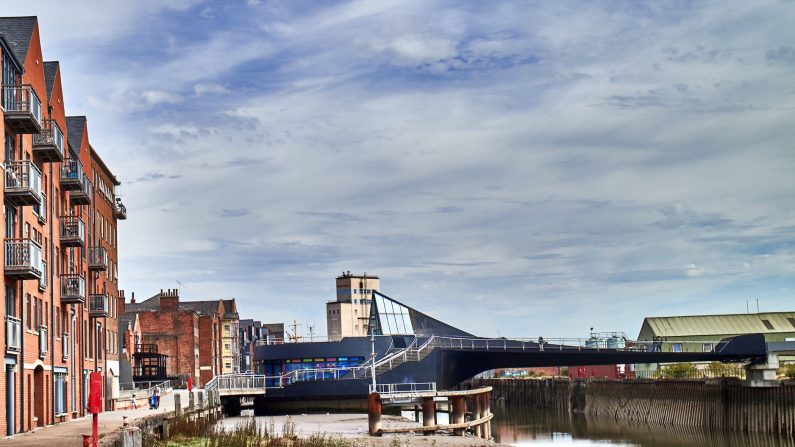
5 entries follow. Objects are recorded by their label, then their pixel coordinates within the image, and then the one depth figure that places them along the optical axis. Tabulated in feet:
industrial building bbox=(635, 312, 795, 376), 397.60
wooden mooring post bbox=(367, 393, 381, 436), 163.94
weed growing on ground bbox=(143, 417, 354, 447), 121.70
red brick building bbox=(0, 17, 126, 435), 133.59
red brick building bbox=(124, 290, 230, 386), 393.09
